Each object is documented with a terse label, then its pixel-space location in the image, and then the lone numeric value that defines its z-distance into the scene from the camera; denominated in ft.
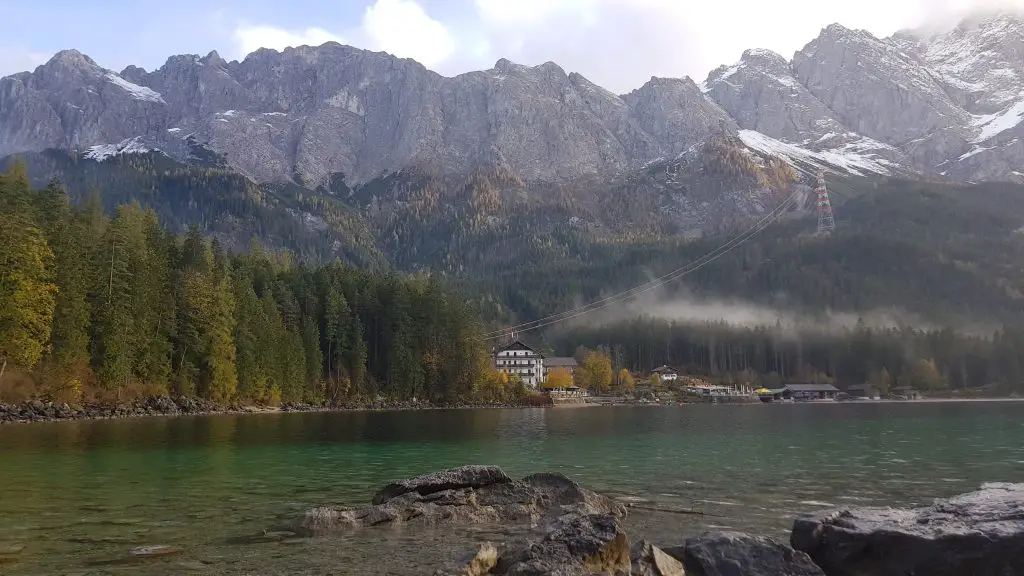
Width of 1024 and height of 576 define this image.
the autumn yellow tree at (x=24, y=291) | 216.54
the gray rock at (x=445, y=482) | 85.10
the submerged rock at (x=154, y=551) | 58.65
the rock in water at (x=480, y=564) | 50.98
